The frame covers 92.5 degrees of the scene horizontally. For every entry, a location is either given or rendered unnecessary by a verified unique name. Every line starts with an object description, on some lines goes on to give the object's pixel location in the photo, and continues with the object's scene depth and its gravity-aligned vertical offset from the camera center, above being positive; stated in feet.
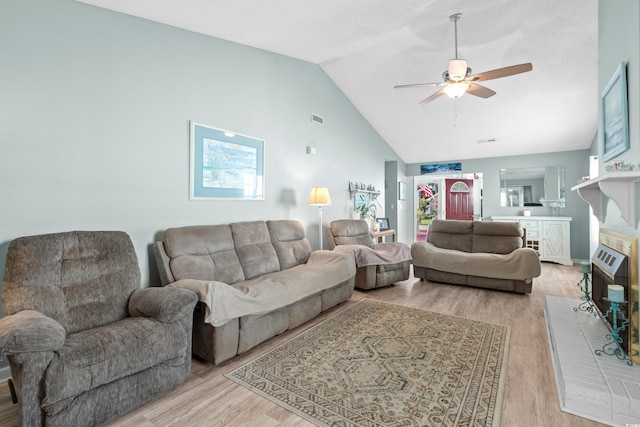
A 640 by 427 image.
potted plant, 19.20 +0.37
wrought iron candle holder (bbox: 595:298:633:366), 6.22 -2.68
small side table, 17.66 -1.16
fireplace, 6.14 -1.33
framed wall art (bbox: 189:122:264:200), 10.03 +1.76
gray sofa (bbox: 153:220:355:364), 7.29 -1.92
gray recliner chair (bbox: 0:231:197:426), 4.65 -2.17
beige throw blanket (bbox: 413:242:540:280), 12.56 -2.10
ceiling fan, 9.43 +4.40
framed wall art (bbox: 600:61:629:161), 6.64 +2.38
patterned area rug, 5.61 -3.58
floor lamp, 13.74 +0.77
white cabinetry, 19.36 -1.37
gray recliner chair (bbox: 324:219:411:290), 13.23 -1.78
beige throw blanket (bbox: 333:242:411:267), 13.07 -1.75
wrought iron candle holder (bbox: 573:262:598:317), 8.71 -2.68
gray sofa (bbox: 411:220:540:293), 12.78 -1.87
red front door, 25.32 +1.37
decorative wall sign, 24.11 +3.76
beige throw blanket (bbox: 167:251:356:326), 7.06 -2.03
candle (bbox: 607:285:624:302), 6.02 -1.56
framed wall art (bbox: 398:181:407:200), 24.53 +1.96
